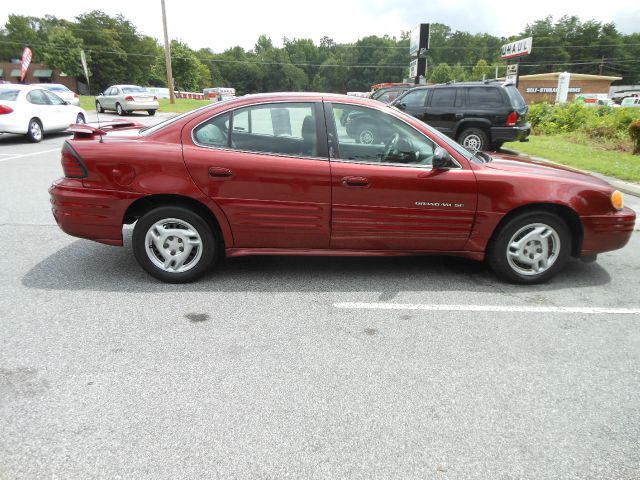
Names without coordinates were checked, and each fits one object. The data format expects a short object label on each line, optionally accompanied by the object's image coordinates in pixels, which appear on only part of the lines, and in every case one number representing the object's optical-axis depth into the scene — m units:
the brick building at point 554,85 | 69.25
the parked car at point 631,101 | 52.30
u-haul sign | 23.28
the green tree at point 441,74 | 97.19
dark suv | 11.44
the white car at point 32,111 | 12.70
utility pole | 32.12
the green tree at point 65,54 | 70.19
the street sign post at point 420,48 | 20.19
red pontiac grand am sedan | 3.90
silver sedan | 24.58
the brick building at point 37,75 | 72.75
